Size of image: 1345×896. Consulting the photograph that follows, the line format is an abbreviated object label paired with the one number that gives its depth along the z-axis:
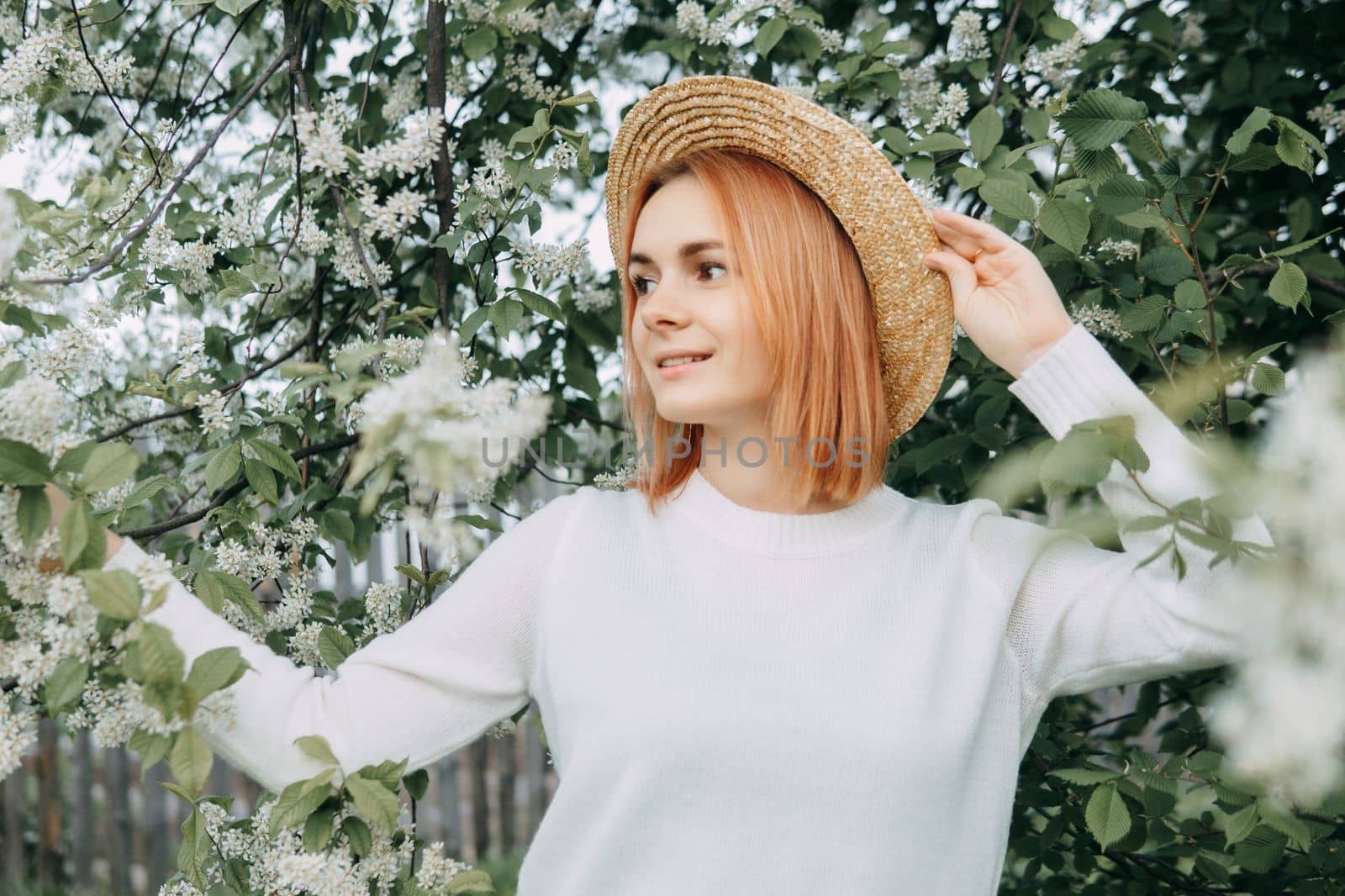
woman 1.23
